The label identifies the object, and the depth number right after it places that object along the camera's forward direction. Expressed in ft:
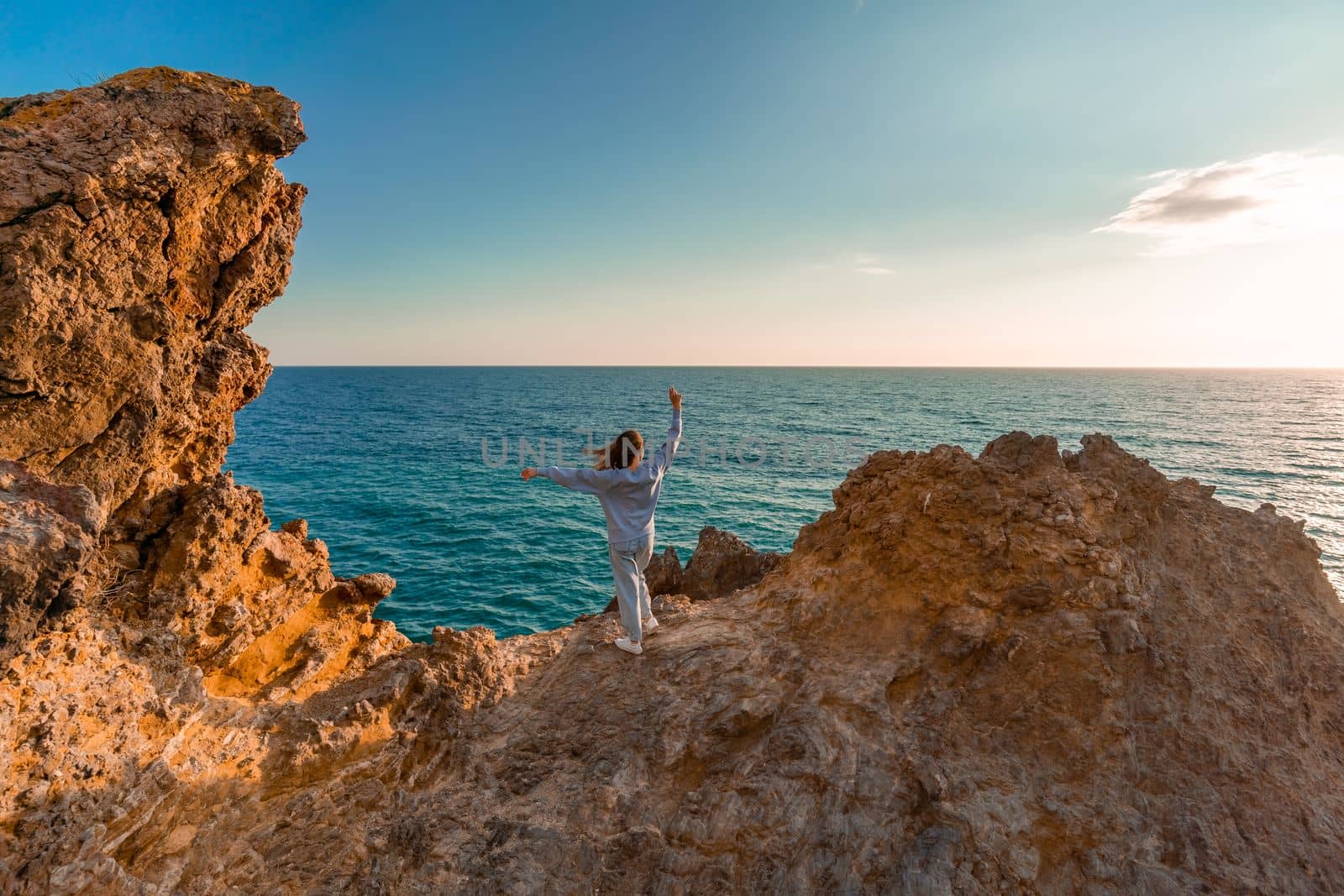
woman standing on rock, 21.13
